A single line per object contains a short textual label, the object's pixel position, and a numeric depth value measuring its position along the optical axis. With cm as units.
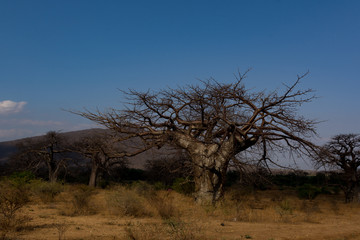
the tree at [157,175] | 2252
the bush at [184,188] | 1445
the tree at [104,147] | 1189
